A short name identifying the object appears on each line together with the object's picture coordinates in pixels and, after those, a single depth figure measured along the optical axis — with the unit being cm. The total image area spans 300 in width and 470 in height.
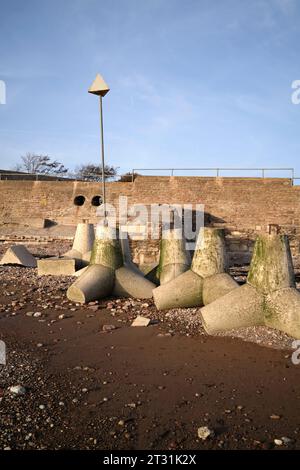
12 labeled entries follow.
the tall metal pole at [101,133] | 810
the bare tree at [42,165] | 4634
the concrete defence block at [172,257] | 687
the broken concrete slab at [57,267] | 845
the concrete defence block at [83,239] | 987
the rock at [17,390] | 307
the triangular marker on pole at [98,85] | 781
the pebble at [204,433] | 251
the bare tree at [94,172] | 3433
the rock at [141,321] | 500
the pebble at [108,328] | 481
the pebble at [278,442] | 246
